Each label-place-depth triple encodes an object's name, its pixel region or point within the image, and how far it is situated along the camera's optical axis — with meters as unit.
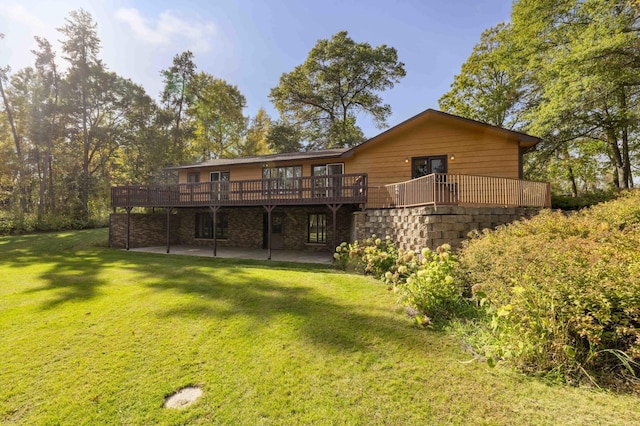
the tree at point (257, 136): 28.69
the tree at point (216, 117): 27.95
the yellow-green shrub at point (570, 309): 2.57
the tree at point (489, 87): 16.50
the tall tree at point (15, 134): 21.16
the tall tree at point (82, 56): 21.88
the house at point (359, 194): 7.93
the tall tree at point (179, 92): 26.67
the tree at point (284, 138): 24.12
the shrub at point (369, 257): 7.46
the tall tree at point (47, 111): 21.78
